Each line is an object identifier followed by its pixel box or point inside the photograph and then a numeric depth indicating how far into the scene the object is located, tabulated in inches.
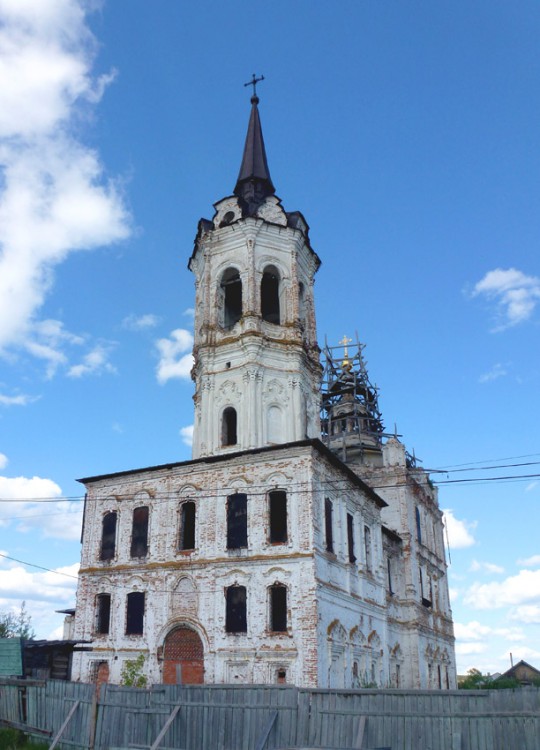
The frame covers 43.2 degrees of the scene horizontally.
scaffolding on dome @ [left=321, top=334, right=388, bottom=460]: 1863.9
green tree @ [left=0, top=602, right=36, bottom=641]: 1710.4
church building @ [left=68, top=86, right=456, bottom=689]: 943.0
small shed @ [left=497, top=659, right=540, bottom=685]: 3612.9
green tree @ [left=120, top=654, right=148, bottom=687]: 969.5
